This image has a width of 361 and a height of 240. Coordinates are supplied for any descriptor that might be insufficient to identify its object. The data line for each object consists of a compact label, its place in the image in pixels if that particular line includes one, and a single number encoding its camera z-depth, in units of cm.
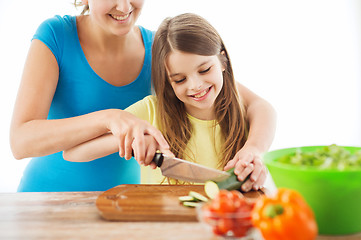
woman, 168
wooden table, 111
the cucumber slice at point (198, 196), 134
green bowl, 99
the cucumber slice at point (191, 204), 130
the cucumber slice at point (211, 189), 138
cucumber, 139
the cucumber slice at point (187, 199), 136
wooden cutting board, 123
